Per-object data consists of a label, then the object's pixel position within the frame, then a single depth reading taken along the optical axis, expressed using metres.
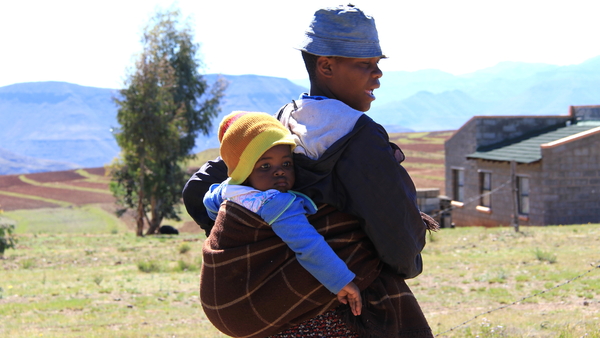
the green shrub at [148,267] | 12.98
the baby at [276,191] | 2.01
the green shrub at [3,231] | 14.77
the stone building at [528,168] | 20.36
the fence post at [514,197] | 15.75
